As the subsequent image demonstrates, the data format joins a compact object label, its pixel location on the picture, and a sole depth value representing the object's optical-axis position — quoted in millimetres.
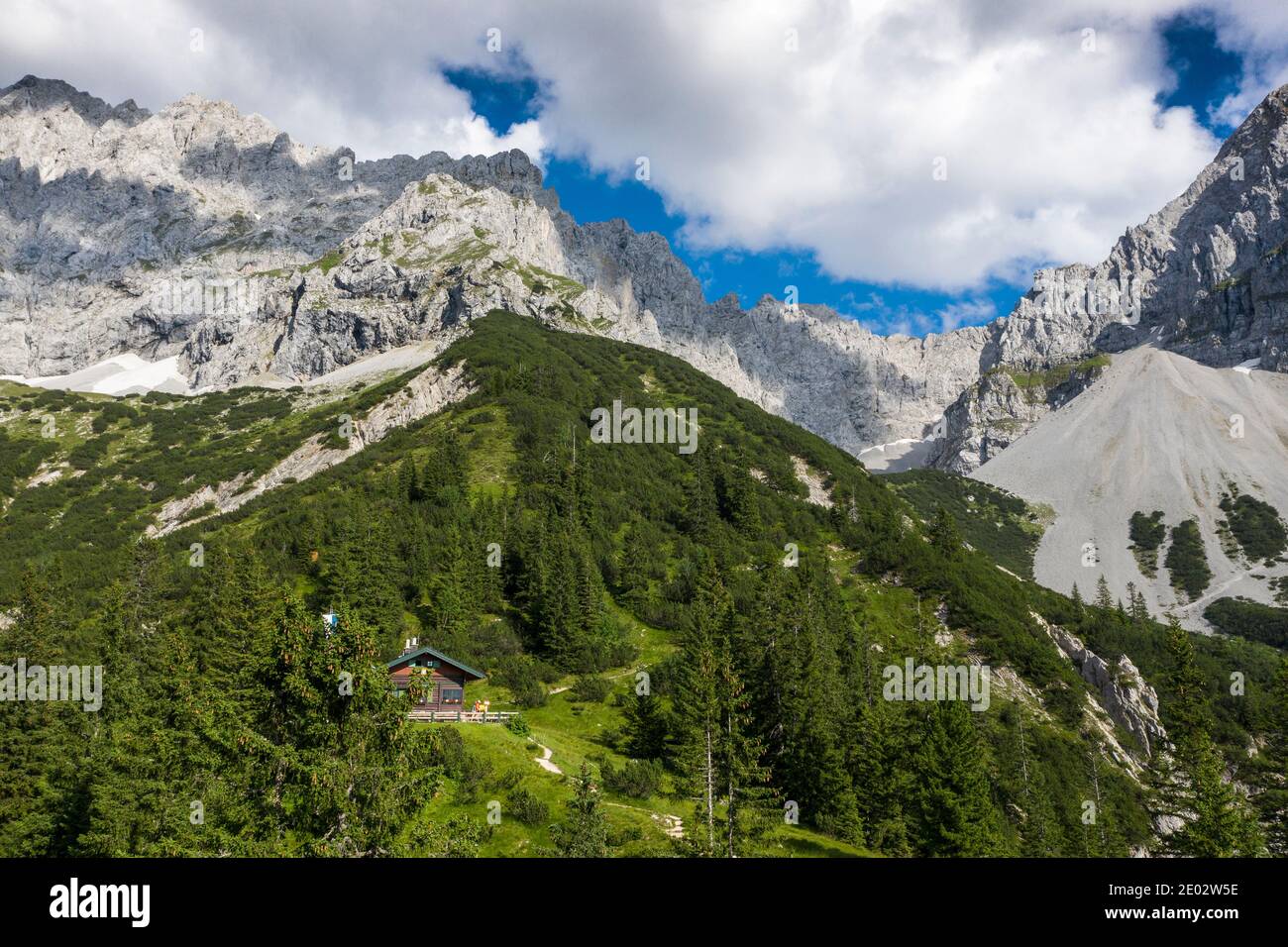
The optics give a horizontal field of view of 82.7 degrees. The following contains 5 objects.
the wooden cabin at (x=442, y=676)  58062
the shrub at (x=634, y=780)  45875
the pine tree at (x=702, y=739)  34875
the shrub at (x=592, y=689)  68875
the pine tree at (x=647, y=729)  56250
